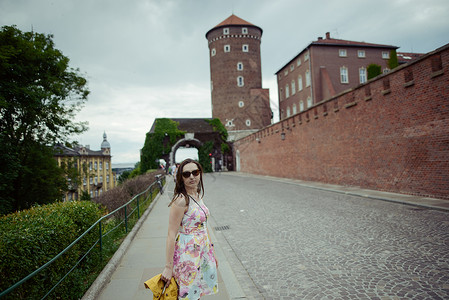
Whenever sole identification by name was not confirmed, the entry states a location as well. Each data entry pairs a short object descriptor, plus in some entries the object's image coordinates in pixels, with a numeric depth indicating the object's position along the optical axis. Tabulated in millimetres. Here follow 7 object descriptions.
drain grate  7435
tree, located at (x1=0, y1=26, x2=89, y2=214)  16500
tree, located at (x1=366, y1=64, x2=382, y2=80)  31703
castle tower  46188
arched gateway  43656
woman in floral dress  2559
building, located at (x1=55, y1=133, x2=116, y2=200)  51656
